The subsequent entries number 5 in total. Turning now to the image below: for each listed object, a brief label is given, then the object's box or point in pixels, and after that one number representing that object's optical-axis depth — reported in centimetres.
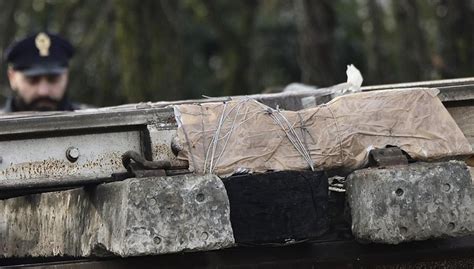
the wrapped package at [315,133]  787
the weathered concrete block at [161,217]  727
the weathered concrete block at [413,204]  757
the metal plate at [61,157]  796
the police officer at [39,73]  1616
